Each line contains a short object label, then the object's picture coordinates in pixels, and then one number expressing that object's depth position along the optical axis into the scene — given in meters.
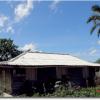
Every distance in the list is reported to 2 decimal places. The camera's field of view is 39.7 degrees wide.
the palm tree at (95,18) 13.63
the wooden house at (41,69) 11.30
